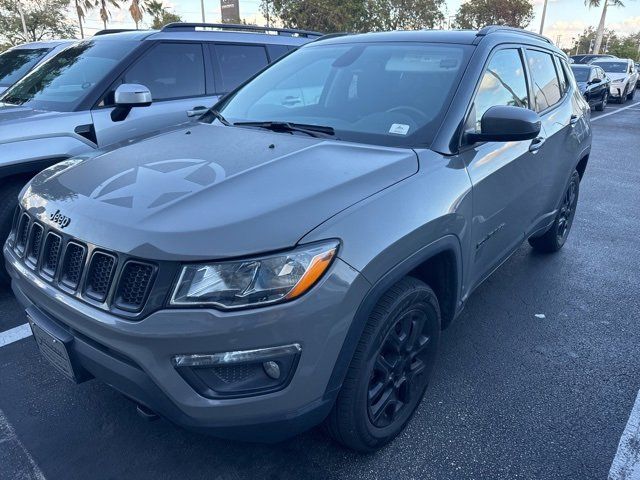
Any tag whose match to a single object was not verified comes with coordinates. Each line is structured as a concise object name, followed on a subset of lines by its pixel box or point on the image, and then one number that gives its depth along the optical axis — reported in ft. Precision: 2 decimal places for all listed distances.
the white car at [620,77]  63.46
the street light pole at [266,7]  93.71
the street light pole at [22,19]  97.30
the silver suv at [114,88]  11.53
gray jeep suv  5.40
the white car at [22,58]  21.94
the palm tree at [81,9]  124.85
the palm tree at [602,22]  132.77
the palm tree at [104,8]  139.74
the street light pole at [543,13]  111.92
